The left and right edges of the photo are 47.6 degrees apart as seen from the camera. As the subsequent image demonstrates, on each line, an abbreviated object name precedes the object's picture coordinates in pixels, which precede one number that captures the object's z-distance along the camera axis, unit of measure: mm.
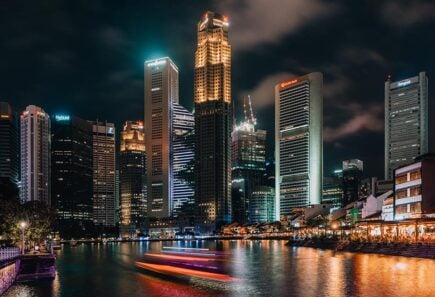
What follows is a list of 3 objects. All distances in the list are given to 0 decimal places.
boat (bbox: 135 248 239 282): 51831
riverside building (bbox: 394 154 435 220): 81625
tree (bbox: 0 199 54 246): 72438
